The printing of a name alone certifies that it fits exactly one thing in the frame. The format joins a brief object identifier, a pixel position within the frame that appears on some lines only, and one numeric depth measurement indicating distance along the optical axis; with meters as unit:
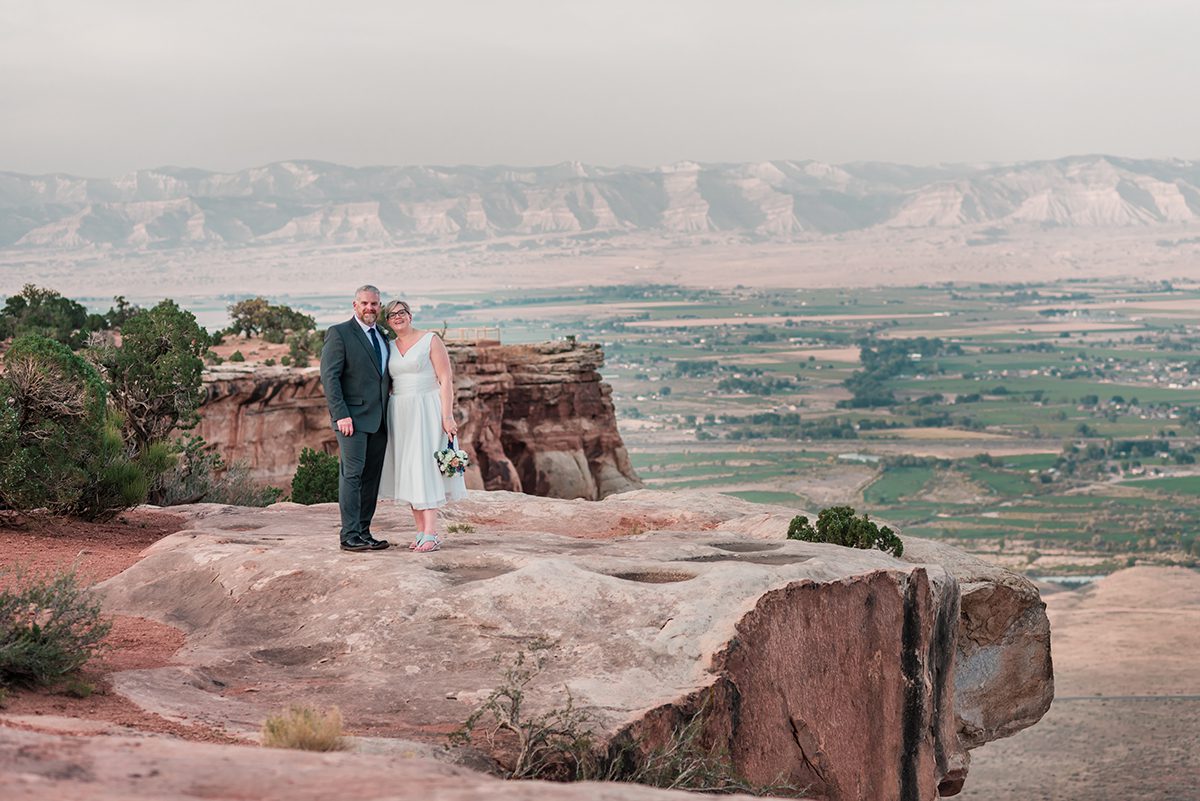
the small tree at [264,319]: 64.38
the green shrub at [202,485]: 22.78
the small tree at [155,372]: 25.97
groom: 13.34
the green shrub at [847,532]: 19.62
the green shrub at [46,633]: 9.19
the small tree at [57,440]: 16.09
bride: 13.52
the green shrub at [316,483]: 30.50
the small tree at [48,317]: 50.12
